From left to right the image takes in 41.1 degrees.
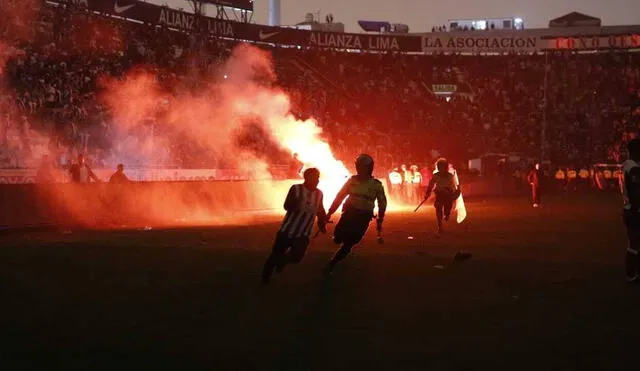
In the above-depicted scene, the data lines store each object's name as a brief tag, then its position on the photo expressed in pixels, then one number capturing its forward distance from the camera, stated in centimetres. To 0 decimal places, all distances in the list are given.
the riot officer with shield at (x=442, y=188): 1922
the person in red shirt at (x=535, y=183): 3331
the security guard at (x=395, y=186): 3581
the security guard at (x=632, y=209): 1098
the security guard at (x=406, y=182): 3534
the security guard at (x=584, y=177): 5300
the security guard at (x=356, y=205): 1162
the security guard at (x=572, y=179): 5166
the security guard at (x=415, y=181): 3522
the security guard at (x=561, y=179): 5069
